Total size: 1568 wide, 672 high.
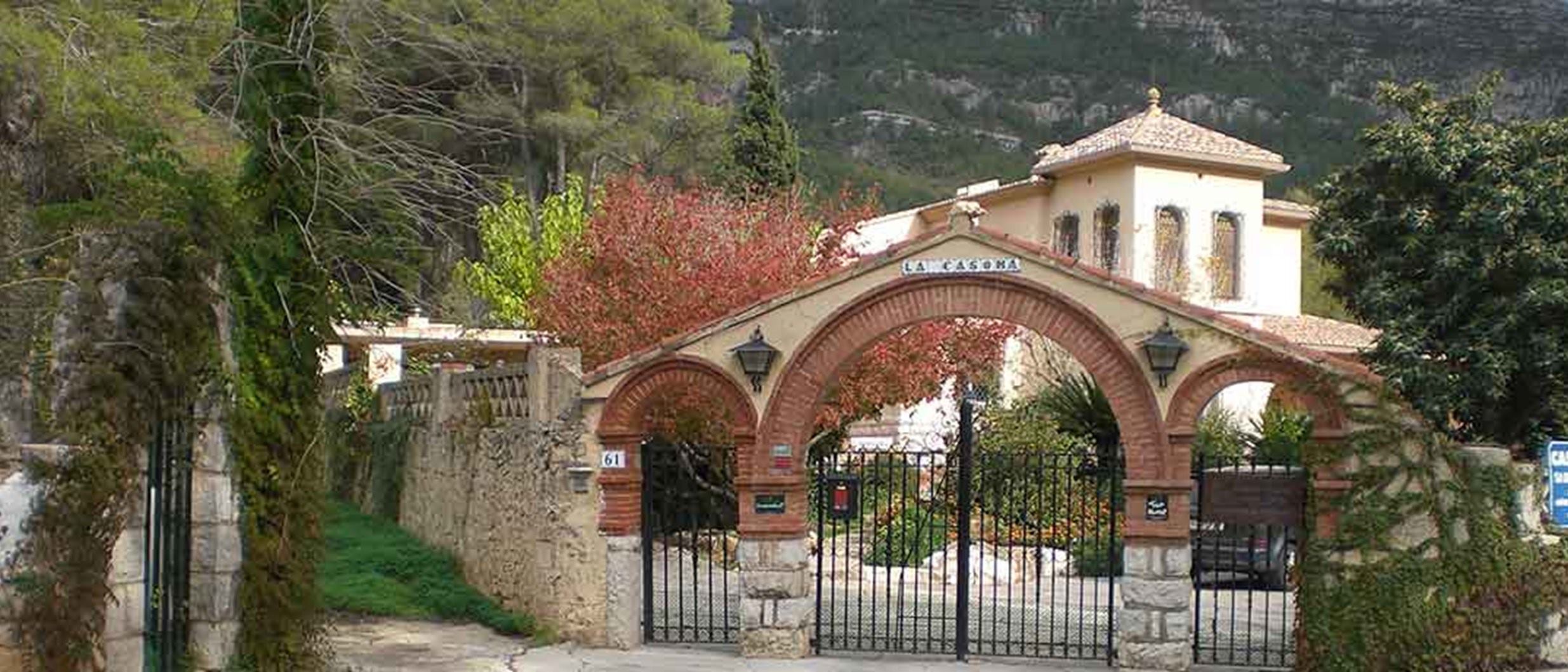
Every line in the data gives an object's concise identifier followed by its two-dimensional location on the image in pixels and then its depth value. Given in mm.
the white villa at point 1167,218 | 29516
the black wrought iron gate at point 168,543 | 8398
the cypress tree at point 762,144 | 34250
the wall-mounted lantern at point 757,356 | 13195
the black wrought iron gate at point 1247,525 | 12516
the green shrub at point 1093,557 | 18984
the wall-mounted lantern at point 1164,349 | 12406
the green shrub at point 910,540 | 18703
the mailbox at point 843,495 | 14336
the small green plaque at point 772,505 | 13430
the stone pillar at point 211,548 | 8914
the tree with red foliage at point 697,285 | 17953
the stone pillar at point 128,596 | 8164
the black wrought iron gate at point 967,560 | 13453
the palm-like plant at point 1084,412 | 22016
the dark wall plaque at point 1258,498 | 12477
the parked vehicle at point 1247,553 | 18234
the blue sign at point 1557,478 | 11680
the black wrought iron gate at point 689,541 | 13914
